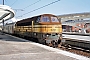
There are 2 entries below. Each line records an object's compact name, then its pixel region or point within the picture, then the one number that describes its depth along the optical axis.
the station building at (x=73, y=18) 69.09
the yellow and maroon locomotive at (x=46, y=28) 13.87
